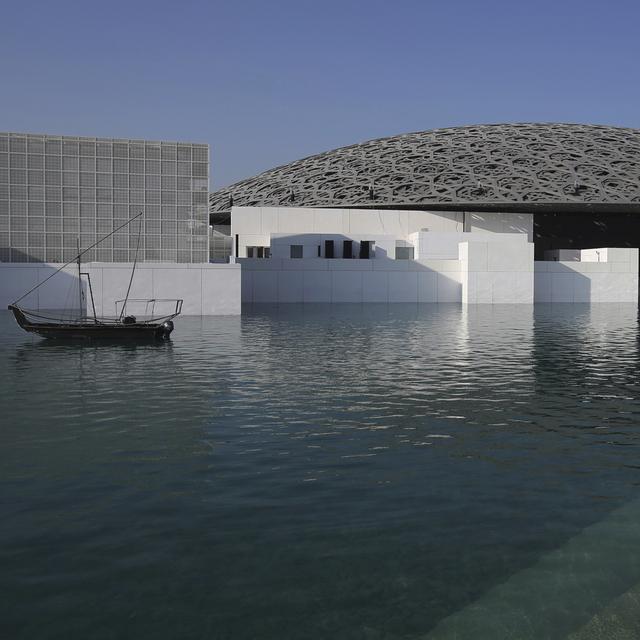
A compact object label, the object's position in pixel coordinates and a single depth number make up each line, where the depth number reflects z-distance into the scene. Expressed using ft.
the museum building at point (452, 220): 202.80
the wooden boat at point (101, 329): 95.35
